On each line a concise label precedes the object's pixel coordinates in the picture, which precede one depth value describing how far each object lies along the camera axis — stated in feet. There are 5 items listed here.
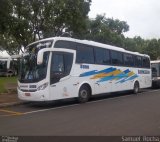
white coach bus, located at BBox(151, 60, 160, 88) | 47.28
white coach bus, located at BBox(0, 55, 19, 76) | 81.31
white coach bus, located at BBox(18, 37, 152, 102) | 24.92
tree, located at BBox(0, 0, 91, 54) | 38.12
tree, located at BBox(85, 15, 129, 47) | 75.86
